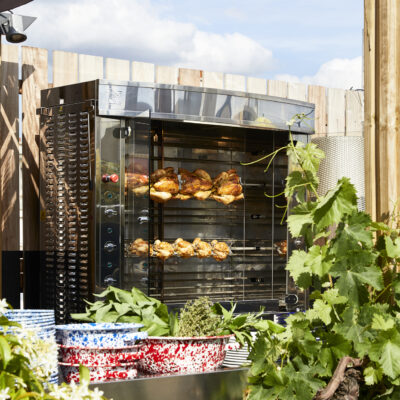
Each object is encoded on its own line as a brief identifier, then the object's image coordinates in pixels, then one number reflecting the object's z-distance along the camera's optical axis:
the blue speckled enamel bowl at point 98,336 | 1.90
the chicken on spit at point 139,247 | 4.53
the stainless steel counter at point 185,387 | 1.85
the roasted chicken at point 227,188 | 5.07
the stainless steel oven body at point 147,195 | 4.49
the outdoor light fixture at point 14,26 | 4.70
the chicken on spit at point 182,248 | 4.89
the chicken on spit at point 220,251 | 5.04
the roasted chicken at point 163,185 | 4.83
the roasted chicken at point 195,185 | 5.02
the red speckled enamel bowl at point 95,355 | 1.89
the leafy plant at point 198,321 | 2.06
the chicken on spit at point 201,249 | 4.98
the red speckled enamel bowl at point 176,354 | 2.00
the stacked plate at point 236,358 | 2.15
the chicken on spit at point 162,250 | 4.77
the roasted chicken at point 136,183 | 4.50
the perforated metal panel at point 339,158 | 5.73
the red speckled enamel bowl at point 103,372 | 1.88
